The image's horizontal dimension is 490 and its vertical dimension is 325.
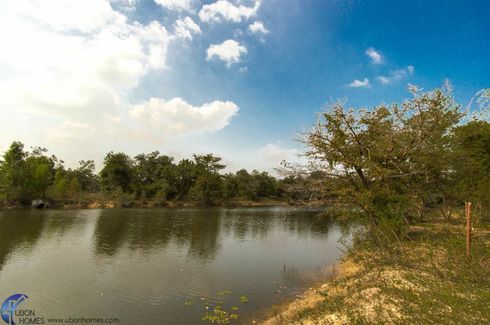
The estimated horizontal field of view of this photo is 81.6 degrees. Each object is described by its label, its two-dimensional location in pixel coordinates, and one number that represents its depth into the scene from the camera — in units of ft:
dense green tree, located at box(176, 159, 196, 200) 313.53
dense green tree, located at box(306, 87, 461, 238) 57.31
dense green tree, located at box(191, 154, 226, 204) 289.53
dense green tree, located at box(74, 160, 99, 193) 361.36
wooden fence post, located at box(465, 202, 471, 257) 36.66
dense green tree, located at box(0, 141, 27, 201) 220.02
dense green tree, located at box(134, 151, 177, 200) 293.02
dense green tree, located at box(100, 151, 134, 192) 292.20
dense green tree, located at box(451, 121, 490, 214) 65.98
